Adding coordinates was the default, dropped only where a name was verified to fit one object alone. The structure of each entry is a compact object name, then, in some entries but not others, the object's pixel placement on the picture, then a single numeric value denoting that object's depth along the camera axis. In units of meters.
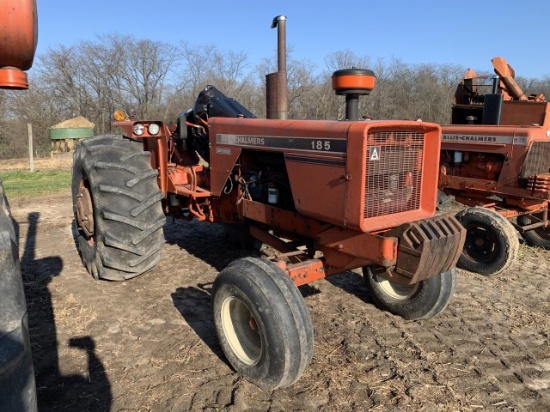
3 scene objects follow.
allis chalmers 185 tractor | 2.63
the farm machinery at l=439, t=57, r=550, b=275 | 5.00
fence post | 13.41
